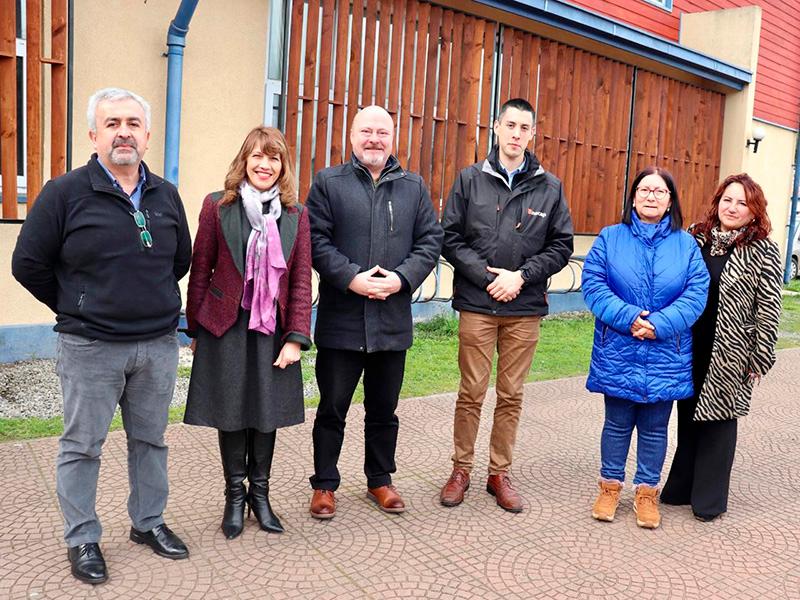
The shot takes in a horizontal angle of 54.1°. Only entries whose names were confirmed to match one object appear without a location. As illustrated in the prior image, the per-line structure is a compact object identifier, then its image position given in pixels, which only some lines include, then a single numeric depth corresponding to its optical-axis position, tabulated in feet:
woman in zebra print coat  13.62
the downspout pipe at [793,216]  58.18
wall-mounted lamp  47.75
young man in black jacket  13.93
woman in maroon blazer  11.76
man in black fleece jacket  10.26
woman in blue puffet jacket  13.23
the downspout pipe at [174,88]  23.05
